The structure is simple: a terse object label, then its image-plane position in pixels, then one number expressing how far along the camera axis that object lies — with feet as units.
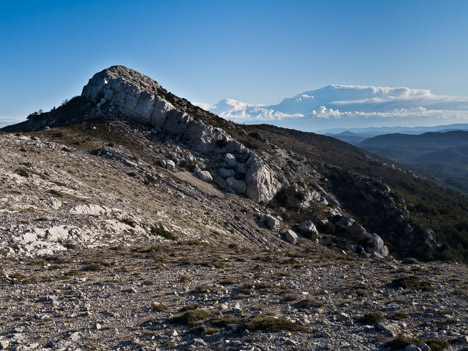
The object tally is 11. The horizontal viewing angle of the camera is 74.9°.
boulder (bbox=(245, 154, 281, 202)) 179.32
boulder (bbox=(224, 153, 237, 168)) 195.31
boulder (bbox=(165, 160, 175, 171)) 170.57
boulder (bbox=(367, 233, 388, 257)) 173.15
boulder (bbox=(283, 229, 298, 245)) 148.46
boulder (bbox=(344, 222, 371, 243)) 177.60
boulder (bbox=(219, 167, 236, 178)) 185.47
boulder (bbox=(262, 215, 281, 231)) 154.13
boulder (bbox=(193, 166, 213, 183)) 174.91
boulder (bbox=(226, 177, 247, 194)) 179.01
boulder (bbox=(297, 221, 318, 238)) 160.66
